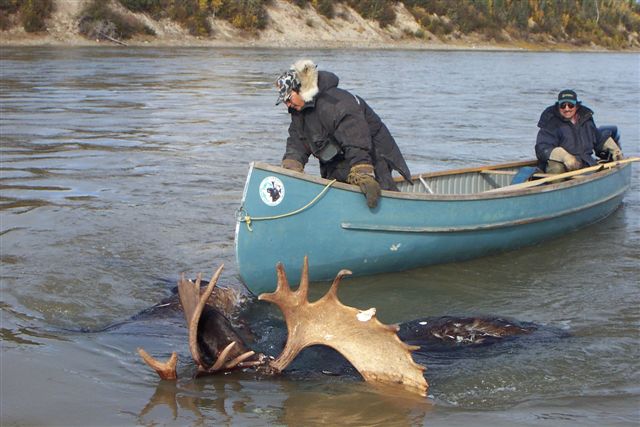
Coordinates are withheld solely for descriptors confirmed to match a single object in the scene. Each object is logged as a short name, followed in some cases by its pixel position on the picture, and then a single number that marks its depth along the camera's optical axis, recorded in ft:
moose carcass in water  31.17
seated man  60.98
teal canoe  44.01
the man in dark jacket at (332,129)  43.77
